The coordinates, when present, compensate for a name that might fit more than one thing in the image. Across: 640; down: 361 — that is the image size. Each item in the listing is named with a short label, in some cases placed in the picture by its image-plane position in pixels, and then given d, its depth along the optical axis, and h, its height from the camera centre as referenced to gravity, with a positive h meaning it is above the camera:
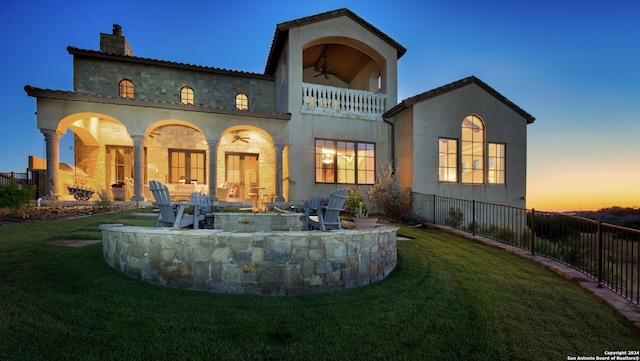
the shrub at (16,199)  6.94 -0.57
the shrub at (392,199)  9.16 -0.73
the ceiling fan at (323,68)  14.30 +6.05
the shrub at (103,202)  8.84 -0.82
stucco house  10.43 +2.13
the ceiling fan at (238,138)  13.14 +1.94
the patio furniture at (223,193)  11.11 -0.65
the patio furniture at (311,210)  5.74 -0.70
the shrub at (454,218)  9.09 -1.38
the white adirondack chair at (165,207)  4.56 -0.53
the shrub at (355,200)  7.57 -0.64
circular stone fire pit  3.04 -0.96
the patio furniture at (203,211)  5.08 -0.74
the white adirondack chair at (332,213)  4.96 -0.69
